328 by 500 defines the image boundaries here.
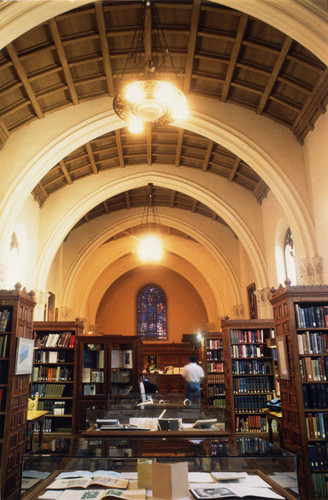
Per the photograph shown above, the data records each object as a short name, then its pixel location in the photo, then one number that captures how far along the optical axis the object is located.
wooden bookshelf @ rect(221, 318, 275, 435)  8.33
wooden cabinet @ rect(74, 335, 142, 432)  8.95
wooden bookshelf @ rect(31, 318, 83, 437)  8.83
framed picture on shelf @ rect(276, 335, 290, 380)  5.59
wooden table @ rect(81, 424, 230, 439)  4.30
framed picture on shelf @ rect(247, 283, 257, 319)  14.47
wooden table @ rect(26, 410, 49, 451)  6.79
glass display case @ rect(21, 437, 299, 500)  2.40
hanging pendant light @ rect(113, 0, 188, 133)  6.44
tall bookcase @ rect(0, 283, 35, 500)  5.29
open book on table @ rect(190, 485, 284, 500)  2.24
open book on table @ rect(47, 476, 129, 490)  2.42
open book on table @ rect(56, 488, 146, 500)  2.29
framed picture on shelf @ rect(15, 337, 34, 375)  5.60
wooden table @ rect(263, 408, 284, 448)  6.33
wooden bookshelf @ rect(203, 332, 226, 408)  10.16
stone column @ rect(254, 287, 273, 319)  12.35
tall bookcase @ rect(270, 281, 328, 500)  5.12
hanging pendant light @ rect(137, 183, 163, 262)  14.61
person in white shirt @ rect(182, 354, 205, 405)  8.84
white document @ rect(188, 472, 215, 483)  2.46
